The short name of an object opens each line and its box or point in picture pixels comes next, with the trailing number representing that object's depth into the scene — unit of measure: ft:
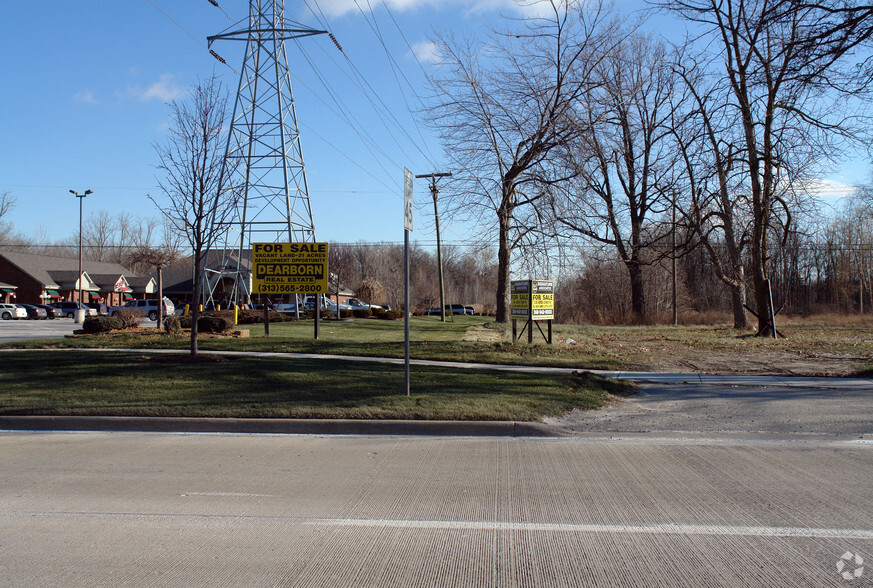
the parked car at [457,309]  229.93
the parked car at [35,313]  170.60
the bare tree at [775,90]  37.40
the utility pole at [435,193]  121.64
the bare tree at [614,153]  71.97
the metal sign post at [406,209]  32.42
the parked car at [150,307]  154.55
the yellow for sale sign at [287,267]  73.20
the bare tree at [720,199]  62.49
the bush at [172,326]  71.87
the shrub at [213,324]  73.05
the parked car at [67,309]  182.19
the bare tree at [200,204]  44.93
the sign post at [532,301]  61.57
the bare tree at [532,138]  70.08
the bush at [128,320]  78.79
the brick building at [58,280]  201.57
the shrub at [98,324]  73.36
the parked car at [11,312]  164.66
